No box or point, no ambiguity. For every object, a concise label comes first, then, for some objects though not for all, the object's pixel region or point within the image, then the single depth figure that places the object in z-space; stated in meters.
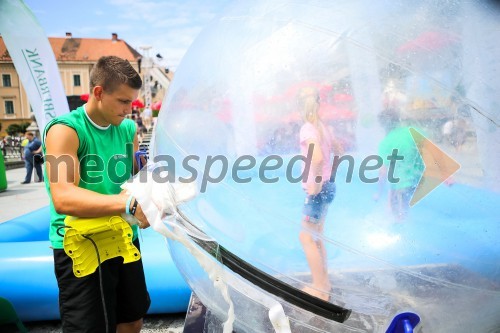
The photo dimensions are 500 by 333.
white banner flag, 5.08
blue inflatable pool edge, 2.74
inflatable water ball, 1.23
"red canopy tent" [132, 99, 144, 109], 24.83
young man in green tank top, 1.62
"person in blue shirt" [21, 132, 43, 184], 10.41
